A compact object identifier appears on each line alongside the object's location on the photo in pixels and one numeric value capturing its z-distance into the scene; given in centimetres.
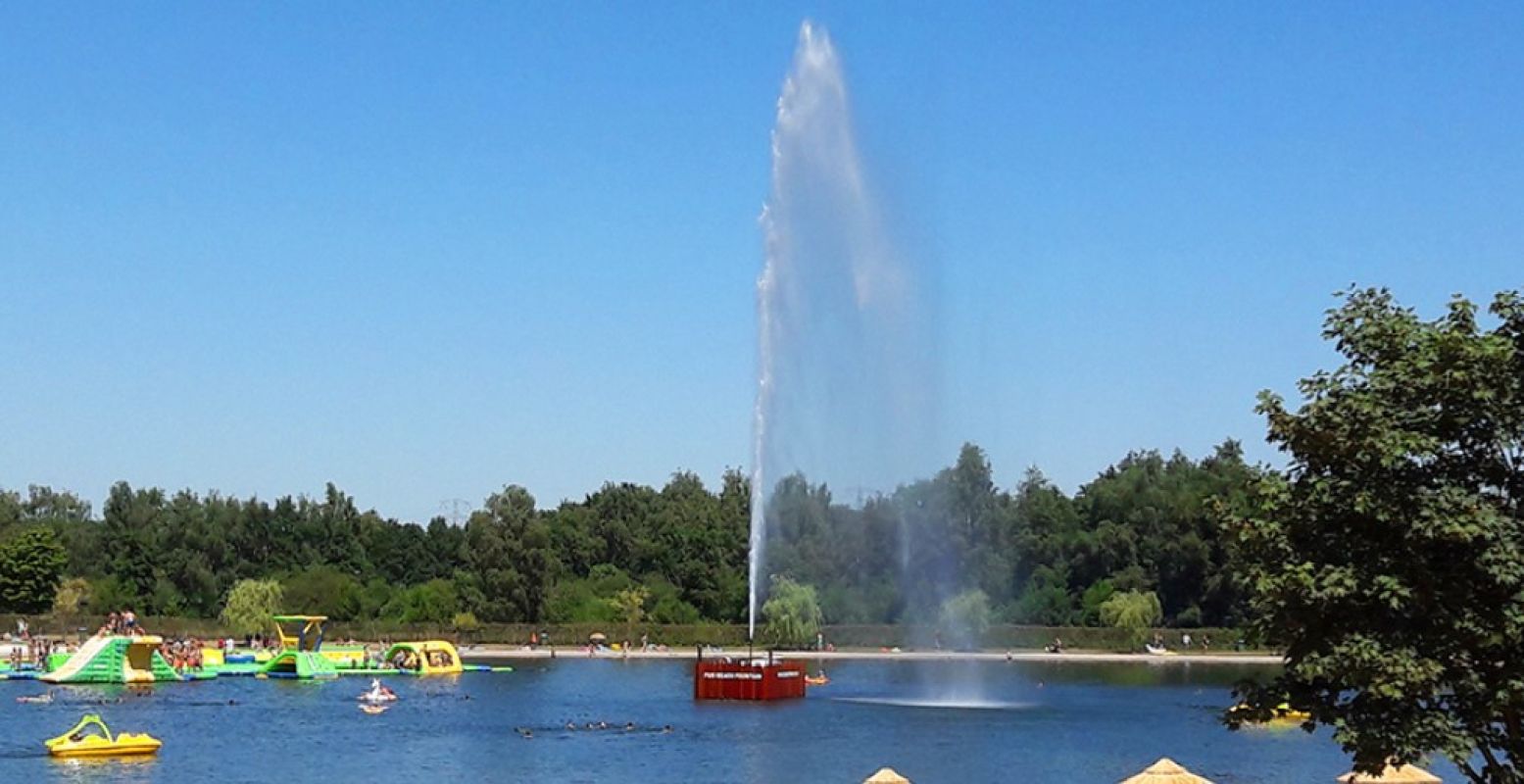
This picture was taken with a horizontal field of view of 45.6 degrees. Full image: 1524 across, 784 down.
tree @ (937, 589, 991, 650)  12281
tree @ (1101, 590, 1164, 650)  12800
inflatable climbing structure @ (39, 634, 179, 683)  8512
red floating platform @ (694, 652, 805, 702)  7650
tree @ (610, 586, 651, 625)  13712
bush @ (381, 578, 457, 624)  13500
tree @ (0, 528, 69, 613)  13362
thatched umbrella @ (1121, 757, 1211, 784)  3300
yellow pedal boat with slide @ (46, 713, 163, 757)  5206
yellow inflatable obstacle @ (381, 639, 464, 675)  9969
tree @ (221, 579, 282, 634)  12781
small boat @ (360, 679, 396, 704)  7556
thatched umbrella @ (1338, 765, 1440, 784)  3756
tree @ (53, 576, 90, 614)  13300
